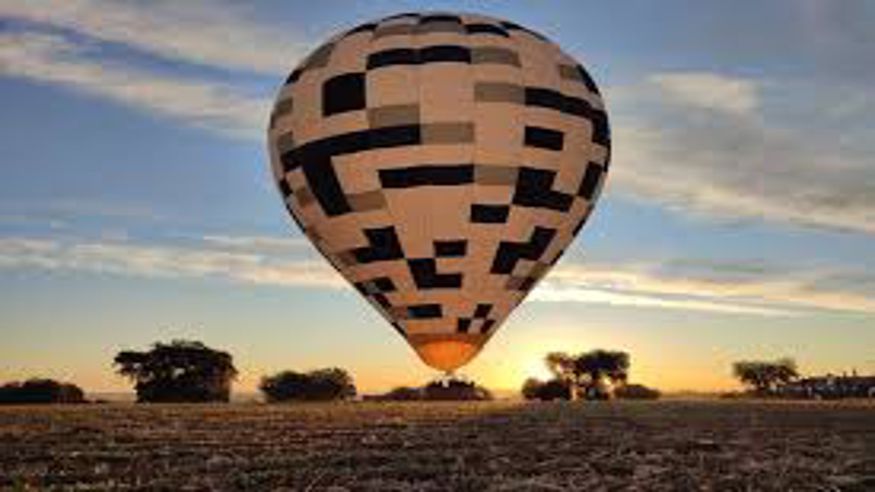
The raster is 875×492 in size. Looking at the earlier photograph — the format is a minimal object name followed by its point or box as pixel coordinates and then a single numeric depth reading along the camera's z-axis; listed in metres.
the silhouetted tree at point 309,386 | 125.56
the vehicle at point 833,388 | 125.62
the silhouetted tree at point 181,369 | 107.69
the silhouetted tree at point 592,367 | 167.12
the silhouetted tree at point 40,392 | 98.88
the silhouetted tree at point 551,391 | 131.75
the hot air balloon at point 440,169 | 42.56
